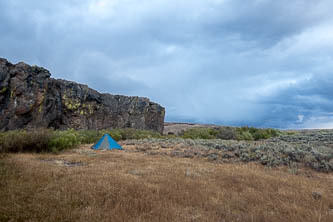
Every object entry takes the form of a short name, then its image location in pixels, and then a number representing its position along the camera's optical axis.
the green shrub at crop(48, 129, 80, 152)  13.16
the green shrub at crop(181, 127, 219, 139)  27.19
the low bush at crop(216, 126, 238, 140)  26.72
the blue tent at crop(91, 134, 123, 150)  15.35
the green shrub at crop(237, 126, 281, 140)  27.08
